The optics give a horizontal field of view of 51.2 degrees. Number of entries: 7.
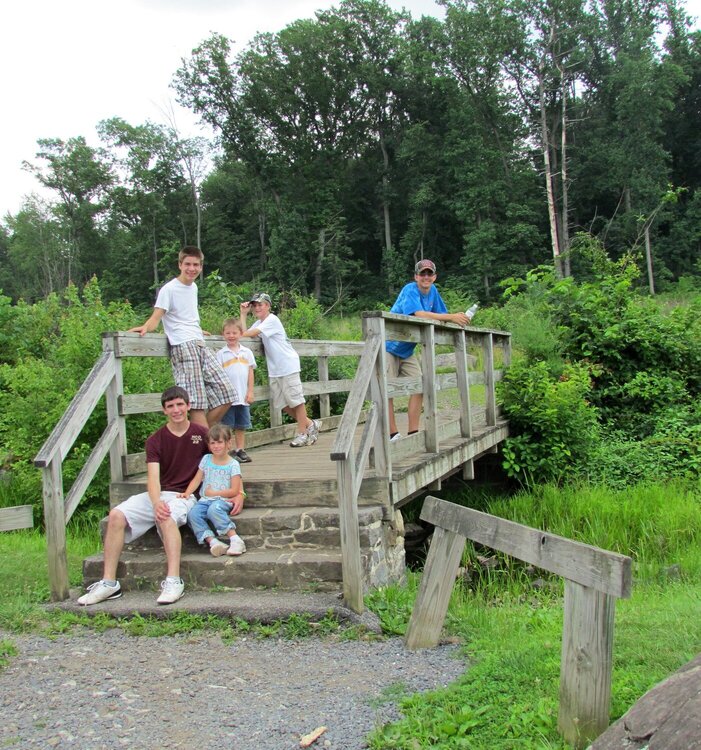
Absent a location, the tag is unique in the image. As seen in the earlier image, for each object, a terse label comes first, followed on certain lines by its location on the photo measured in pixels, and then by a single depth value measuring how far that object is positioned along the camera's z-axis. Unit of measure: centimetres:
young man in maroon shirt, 488
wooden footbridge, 482
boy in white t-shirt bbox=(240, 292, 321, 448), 743
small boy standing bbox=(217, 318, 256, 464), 680
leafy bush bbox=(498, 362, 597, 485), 955
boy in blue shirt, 675
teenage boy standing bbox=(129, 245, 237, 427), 589
